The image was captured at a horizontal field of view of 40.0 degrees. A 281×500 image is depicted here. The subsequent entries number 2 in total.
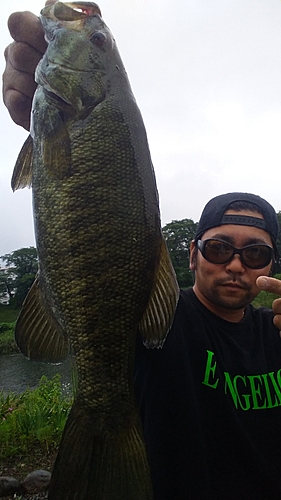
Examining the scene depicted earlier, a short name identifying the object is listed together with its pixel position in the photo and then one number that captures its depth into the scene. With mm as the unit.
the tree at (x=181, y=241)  26297
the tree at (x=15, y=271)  32688
